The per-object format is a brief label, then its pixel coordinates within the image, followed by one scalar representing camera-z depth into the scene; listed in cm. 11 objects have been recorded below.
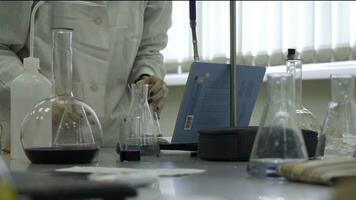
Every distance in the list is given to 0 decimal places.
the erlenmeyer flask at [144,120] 157
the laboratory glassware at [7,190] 60
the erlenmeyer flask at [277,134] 117
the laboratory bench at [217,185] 104
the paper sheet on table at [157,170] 120
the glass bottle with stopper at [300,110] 158
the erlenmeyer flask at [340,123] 133
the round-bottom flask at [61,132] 142
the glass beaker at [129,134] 154
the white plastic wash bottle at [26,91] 150
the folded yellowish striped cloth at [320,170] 109
